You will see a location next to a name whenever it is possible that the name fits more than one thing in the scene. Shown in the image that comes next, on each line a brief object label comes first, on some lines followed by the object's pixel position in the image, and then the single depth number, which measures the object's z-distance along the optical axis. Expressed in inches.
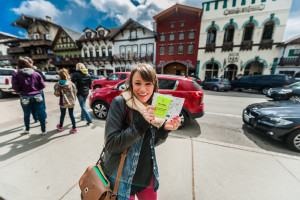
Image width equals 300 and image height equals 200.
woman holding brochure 35.7
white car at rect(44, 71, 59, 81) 679.2
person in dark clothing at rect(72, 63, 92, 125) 136.1
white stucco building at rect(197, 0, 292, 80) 555.2
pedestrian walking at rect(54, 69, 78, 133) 118.0
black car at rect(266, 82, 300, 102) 263.7
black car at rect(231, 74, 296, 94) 399.8
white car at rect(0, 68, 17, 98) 257.1
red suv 136.7
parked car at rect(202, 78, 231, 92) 459.5
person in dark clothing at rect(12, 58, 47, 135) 104.9
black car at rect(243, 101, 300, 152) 103.9
